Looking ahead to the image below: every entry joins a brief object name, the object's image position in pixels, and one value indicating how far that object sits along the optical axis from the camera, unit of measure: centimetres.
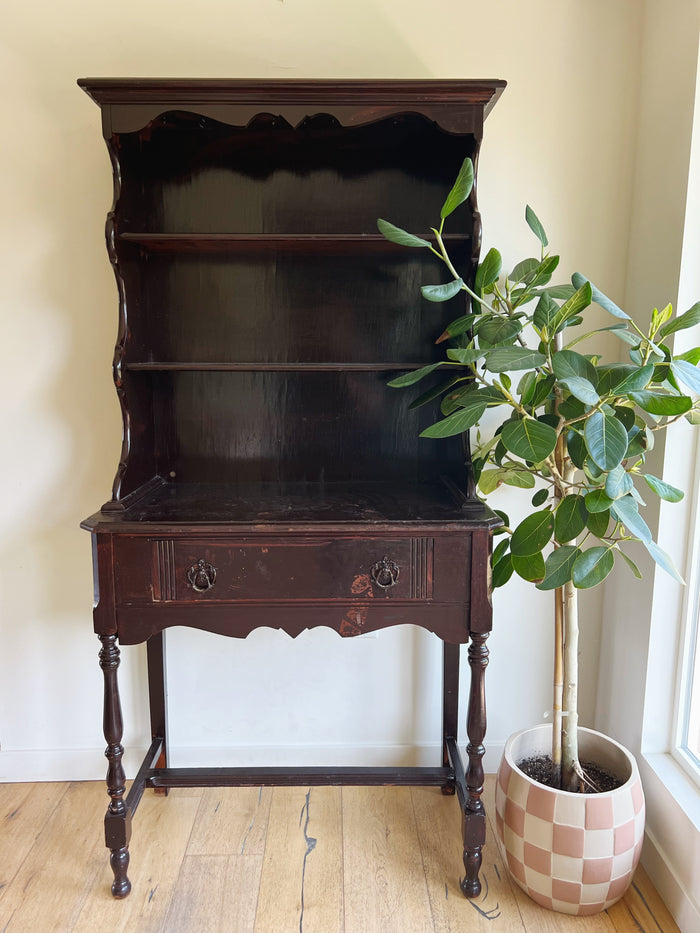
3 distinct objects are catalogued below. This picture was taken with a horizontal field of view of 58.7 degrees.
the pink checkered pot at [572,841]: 150
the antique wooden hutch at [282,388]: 153
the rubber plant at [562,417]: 128
